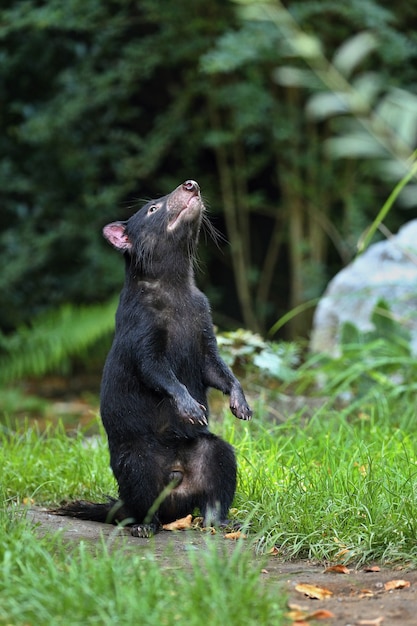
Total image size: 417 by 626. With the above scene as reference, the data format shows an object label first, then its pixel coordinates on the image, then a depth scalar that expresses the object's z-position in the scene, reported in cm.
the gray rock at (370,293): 1341
